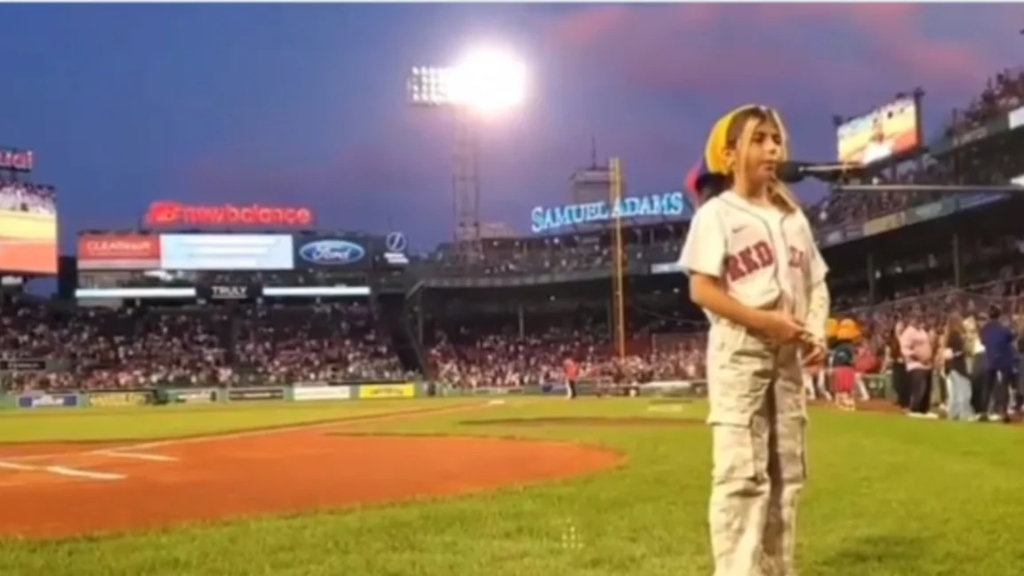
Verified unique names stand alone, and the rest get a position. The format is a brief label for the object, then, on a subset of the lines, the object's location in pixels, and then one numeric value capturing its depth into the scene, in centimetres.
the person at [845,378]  2466
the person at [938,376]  2050
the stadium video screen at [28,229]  5700
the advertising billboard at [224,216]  6769
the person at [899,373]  2102
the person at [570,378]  4100
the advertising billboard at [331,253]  6806
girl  394
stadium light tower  5225
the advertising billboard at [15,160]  6153
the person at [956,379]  1752
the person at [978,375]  1708
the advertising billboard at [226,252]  6575
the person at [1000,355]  1606
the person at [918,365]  1781
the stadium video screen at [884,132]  4625
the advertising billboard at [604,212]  6850
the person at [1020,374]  1901
